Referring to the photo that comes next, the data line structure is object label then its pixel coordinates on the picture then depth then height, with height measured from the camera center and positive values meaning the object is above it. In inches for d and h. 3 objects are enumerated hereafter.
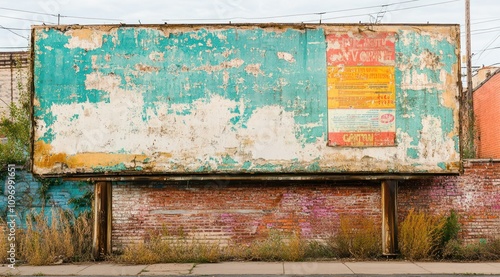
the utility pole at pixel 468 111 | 779.0 +57.8
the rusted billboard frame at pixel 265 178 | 492.7 -27.9
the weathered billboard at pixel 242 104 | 492.4 +42.6
